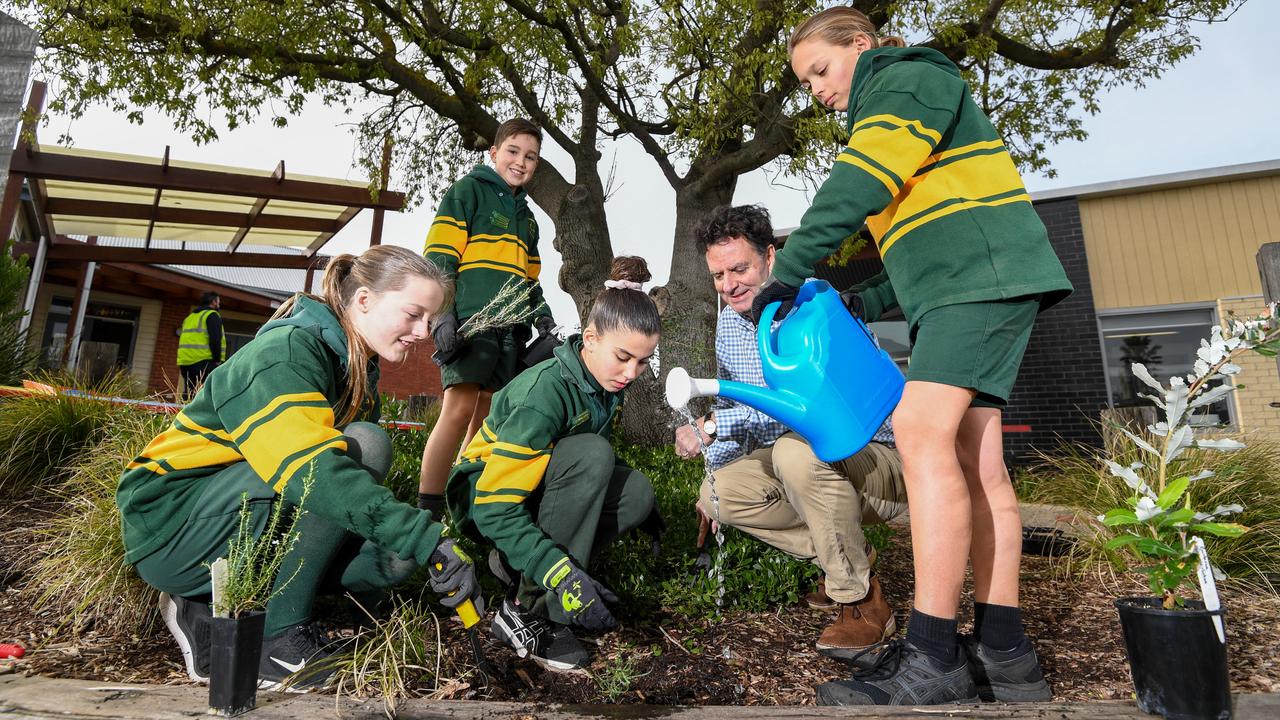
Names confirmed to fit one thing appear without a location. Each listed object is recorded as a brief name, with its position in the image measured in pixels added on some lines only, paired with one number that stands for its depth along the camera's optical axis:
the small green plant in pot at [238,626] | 1.34
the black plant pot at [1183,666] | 1.35
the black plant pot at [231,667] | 1.34
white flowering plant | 1.47
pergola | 9.13
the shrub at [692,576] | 2.39
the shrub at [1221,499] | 2.95
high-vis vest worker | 8.89
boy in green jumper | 3.24
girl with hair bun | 1.92
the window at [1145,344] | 9.32
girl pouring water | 1.65
